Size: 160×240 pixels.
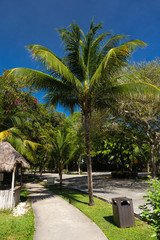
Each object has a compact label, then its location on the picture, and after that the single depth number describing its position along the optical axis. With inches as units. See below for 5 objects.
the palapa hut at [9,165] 309.7
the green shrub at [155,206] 117.4
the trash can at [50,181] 670.5
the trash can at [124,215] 217.2
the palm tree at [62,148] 557.4
